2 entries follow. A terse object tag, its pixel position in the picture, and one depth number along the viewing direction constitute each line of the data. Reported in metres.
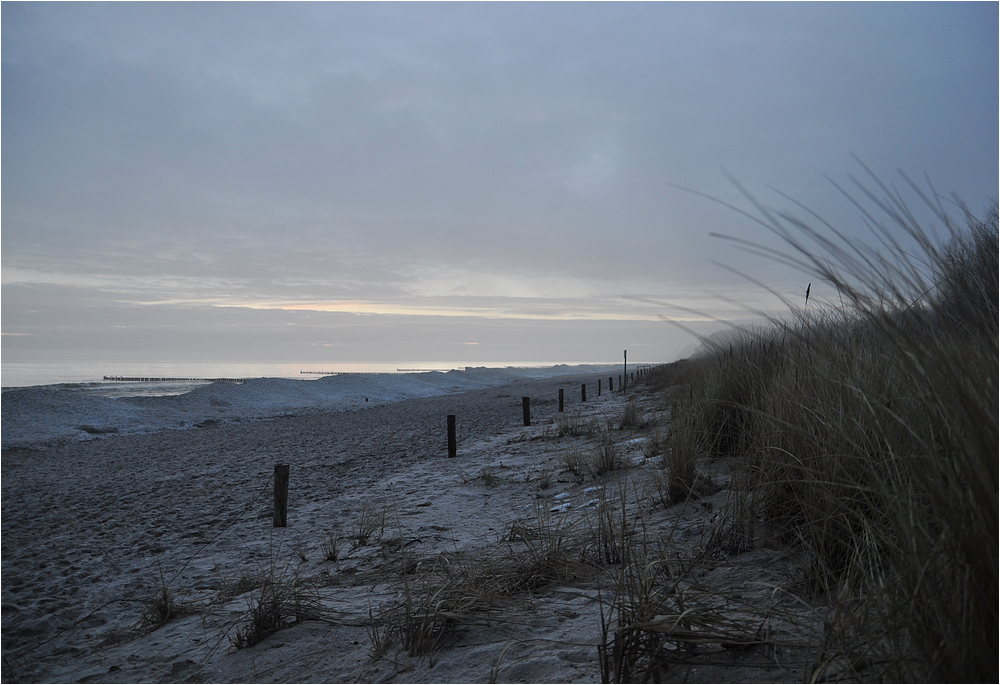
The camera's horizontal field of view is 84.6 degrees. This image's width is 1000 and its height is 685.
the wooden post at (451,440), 9.58
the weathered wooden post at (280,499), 5.73
